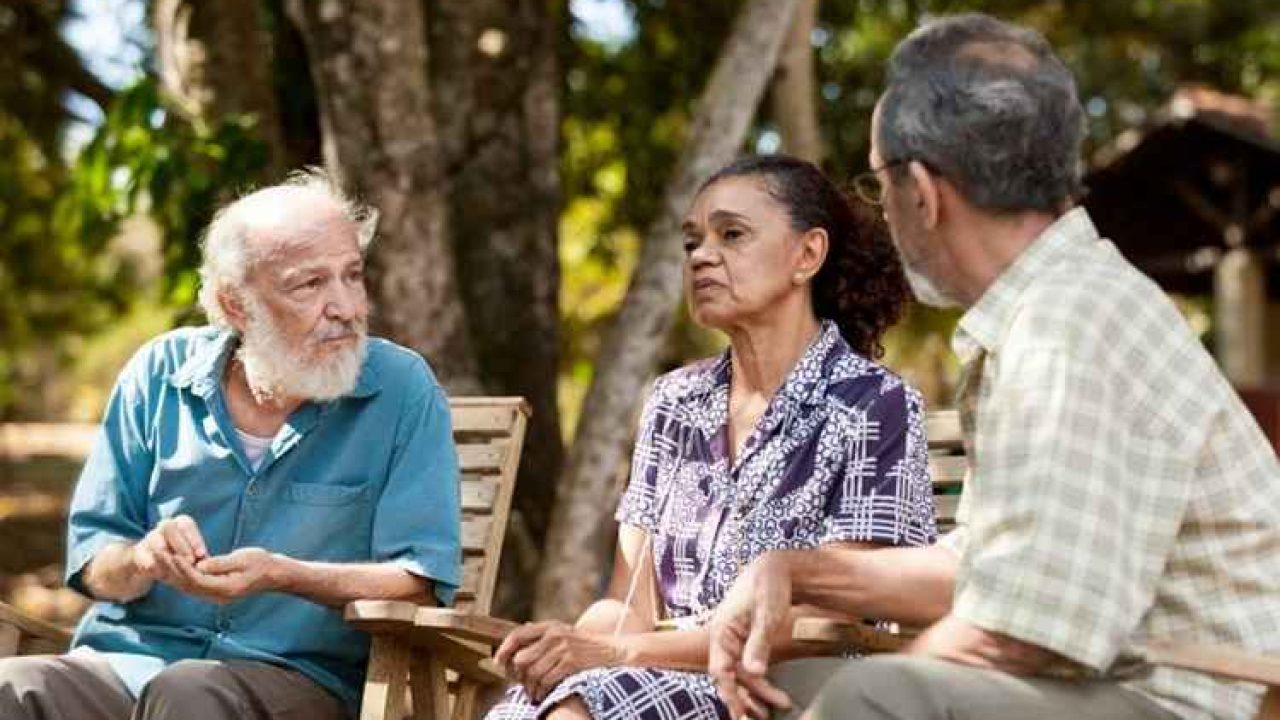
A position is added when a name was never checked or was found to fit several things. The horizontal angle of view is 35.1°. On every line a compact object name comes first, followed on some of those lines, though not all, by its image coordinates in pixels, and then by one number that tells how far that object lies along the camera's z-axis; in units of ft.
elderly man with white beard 12.78
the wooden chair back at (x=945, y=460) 14.03
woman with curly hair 11.78
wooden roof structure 59.67
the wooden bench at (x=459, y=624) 11.98
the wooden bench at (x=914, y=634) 8.50
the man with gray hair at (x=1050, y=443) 8.34
